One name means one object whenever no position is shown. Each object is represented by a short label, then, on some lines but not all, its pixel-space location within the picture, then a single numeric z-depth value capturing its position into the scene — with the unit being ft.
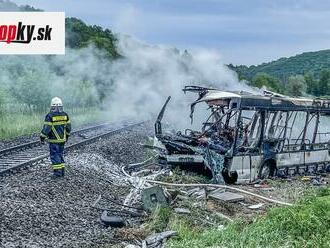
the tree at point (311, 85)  327.47
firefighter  40.09
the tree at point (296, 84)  264.76
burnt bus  45.52
